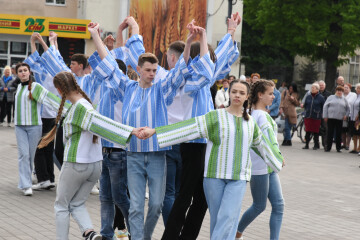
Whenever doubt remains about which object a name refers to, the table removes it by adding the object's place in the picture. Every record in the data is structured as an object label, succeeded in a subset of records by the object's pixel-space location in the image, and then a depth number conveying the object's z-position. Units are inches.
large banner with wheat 1418.6
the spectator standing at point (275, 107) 801.6
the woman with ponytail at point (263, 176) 278.2
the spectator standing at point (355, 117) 820.0
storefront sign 1478.8
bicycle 927.7
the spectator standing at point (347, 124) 844.6
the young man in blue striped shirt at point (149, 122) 255.3
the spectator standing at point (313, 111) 843.4
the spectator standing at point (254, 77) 828.1
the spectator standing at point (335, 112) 829.8
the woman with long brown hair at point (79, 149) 247.8
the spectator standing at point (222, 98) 773.7
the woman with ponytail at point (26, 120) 399.9
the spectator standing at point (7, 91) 935.0
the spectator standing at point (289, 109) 858.8
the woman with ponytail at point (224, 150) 239.1
